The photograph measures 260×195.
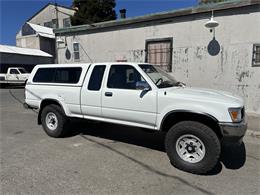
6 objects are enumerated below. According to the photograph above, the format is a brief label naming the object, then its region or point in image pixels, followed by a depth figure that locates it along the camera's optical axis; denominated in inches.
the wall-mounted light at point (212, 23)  296.8
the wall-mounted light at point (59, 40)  473.4
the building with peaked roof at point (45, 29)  1245.1
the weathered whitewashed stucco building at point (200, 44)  294.7
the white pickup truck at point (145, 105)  148.1
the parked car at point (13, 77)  841.5
